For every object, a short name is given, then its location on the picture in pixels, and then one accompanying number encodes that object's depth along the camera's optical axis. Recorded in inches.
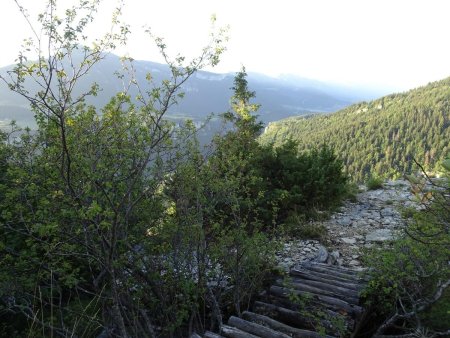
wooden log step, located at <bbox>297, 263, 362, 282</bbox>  237.5
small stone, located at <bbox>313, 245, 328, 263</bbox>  292.7
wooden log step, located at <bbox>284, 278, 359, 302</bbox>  210.8
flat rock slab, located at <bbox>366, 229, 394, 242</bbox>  342.3
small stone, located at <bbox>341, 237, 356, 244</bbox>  340.8
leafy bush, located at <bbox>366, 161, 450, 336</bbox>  182.5
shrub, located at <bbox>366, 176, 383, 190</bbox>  572.1
